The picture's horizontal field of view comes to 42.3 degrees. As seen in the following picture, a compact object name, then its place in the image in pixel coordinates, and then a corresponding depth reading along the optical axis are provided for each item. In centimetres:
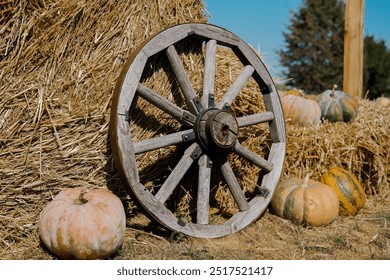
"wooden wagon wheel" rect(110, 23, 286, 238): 340
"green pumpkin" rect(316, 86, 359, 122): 558
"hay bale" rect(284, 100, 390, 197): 479
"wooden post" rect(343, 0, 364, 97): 672
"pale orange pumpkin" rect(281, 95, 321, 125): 528
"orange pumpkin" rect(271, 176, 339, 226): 414
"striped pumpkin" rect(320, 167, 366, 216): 453
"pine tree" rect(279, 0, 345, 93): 2028
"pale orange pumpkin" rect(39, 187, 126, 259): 305
